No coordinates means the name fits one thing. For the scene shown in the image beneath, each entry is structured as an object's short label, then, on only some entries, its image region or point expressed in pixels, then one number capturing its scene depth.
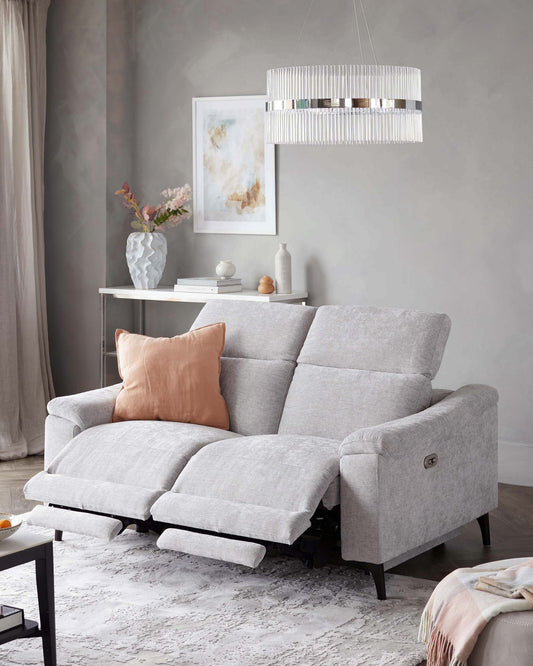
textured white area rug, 3.23
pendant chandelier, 3.76
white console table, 5.74
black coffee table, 2.99
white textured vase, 6.09
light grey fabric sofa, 3.71
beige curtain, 5.98
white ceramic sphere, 6.03
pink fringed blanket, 2.67
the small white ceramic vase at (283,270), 5.77
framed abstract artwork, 6.05
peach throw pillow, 4.53
